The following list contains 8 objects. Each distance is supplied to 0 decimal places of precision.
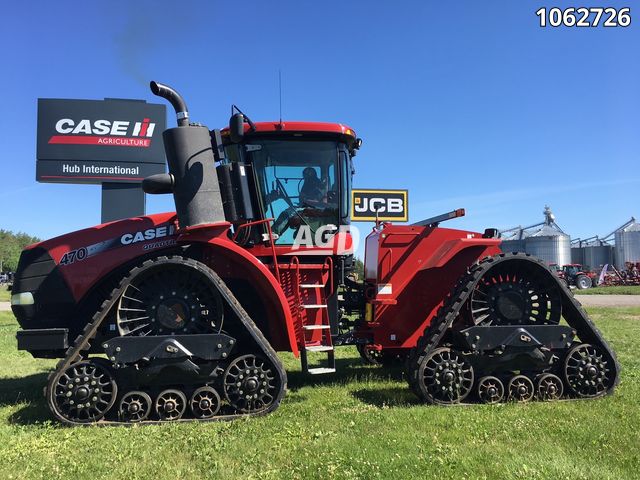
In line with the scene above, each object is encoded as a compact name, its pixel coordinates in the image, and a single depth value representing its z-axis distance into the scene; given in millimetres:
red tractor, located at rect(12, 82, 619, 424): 4781
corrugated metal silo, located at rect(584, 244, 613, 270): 50750
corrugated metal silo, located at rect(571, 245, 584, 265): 52278
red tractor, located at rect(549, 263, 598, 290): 35428
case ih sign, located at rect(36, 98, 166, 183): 16641
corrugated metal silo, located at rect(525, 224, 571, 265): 47688
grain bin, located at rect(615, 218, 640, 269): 47688
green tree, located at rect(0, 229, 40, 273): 85125
